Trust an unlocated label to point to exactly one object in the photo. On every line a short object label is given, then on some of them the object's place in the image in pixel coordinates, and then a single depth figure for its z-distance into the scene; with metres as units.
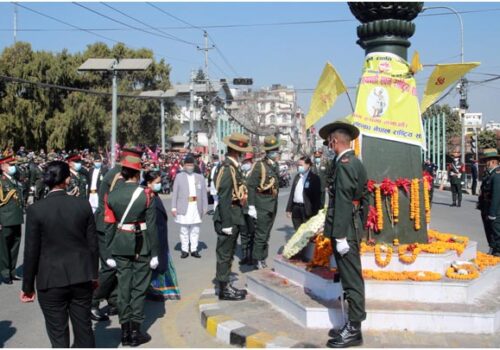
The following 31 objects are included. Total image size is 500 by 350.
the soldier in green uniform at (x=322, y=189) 9.15
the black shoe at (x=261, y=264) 8.58
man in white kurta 9.98
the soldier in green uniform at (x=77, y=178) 9.21
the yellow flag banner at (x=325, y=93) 6.96
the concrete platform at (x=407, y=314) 5.02
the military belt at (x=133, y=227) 5.20
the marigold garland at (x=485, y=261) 6.34
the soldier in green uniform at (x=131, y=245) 5.20
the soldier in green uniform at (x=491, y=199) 7.86
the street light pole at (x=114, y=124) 19.90
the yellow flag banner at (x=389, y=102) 6.68
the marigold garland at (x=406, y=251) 5.86
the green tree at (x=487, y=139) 48.79
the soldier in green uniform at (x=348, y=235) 4.73
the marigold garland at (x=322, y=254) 6.28
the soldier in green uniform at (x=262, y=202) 8.59
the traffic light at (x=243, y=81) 35.16
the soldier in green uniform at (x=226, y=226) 6.46
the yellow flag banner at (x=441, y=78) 6.59
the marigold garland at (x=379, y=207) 6.49
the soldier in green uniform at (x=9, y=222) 7.86
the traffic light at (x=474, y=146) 29.48
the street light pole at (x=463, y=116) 28.41
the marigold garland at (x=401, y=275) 5.65
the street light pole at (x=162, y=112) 33.20
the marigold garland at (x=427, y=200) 6.69
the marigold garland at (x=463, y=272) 5.66
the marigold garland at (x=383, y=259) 5.90
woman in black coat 4.14
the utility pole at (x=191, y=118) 28.78
